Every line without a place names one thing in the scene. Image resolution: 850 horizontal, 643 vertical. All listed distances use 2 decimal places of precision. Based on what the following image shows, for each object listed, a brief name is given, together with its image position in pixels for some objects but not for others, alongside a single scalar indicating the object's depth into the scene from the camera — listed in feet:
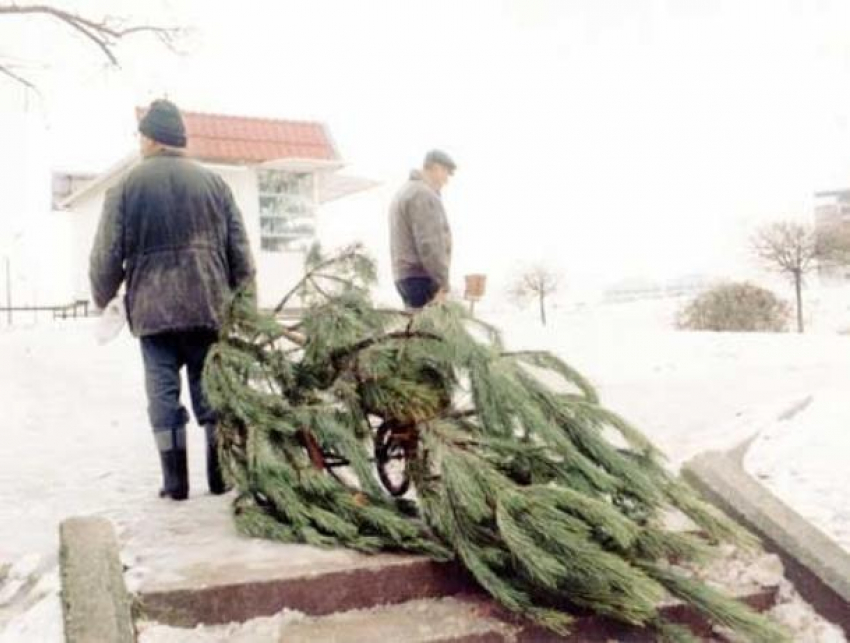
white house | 53.78
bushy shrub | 46.34
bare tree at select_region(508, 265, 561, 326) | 64.18
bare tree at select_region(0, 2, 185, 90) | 35.22
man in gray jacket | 18.24
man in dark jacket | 11.95
